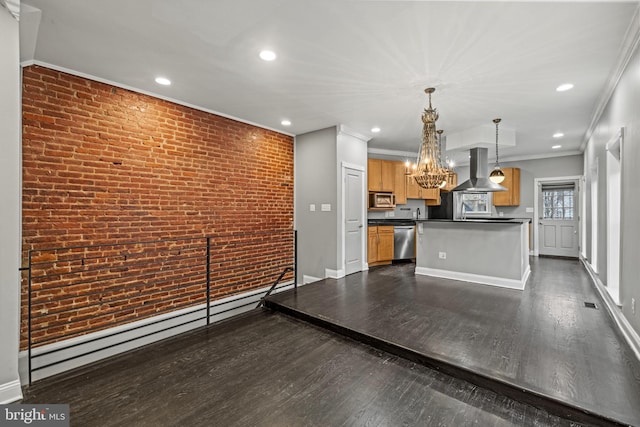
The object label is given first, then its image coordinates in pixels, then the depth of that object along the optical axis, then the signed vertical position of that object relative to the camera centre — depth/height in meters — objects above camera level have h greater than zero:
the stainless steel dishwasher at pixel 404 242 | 6.35 -0.60
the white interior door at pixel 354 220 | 5.25 -0.10
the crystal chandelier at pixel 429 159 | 3.47 +0.68
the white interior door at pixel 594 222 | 4.67 -0.11
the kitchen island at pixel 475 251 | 4.29 -0.58
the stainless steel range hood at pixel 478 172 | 5.52 +0.83
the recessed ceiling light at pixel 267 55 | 2.66 +1.49
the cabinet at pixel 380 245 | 6.00 -0.64
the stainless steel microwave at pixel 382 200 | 6.54 +0.33
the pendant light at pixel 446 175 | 3.66 +0.51
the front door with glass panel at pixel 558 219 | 7.04 -0.10
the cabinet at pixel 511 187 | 7.53 +0.73
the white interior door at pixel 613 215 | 3.45 +0.00
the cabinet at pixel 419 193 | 7.02 +0.55
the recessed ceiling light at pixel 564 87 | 3.37 +1.51
